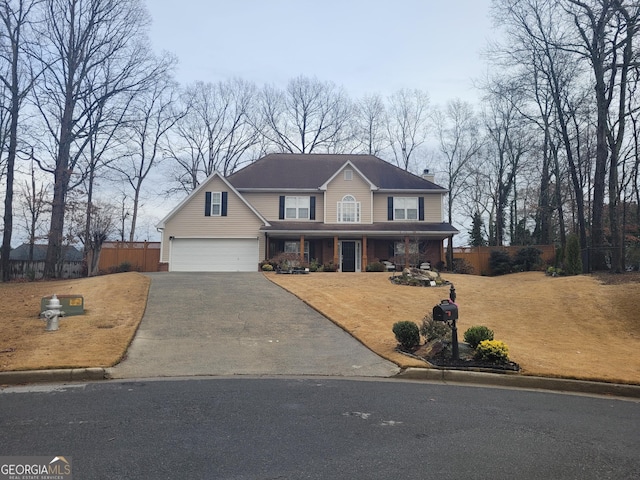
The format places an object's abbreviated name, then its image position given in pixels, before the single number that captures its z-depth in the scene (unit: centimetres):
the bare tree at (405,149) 4591
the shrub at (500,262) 3072
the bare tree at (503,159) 4056
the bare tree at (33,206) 2938
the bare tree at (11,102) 2372
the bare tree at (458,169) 4412
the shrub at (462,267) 2970
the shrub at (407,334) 1025
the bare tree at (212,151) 4359
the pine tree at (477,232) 4492
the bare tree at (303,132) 4534
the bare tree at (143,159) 4075
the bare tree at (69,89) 2606
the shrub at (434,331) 1018
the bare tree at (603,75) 2133
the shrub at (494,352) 903
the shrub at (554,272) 2409
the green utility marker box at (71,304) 1296
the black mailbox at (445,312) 880
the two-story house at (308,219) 2856
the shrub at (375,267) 2673
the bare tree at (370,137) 4591
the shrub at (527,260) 3067
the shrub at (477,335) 966
